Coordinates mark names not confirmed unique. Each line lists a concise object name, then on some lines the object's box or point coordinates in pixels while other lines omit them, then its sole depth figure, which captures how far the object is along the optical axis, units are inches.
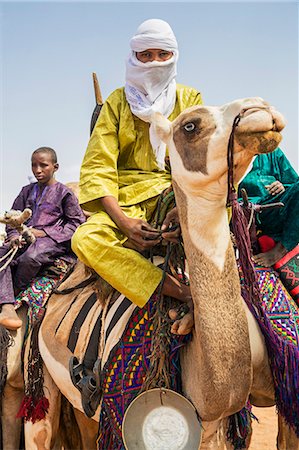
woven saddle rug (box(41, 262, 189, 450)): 154.4
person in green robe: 170.1
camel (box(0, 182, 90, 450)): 210.4
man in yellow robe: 157.6
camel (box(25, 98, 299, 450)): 128.9
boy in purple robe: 220.5
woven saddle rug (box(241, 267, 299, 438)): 151.0
